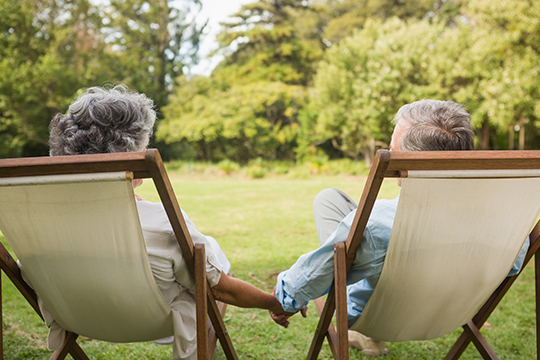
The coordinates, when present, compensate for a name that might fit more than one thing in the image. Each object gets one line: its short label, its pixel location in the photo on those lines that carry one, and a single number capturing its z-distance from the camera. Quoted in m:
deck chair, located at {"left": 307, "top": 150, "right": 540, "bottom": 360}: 1.03
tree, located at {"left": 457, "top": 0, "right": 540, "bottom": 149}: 9.69
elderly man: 1.26
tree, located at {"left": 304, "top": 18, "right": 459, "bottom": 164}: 11.36
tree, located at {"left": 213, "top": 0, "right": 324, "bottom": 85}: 15.93
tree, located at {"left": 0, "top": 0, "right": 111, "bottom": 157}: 12.98
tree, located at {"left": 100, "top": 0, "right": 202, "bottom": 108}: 16.22
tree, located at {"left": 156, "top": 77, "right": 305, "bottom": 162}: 14.09
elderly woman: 1.26
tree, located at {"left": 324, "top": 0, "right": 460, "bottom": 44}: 17.36
